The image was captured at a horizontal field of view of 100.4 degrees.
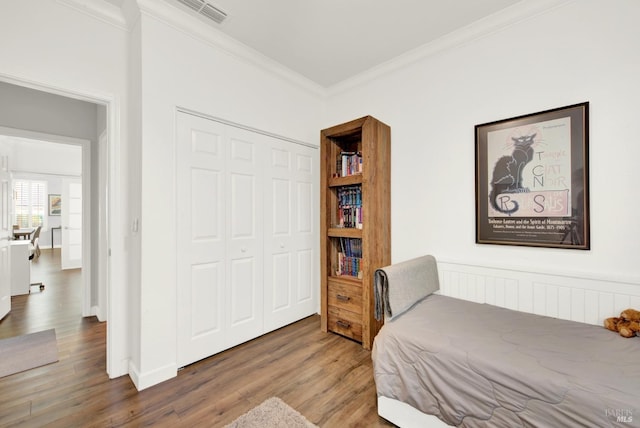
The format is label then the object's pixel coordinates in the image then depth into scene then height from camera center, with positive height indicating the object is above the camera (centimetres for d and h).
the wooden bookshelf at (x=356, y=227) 240 -13
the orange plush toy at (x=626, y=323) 143 -62
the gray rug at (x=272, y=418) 150 -119
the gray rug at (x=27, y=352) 208 -118
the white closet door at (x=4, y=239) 305 -30
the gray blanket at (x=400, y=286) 180 -53
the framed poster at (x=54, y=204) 823 +32
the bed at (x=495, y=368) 103 -69
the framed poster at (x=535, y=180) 175 +23
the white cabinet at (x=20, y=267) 385 -78
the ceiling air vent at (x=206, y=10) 190 +151
